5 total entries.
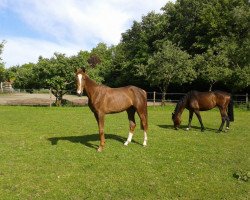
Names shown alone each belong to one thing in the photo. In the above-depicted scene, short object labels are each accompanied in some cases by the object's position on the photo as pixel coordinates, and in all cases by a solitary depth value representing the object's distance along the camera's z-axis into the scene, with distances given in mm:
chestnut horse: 9711
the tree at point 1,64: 33188
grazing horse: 14514
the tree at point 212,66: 31272
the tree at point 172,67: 32906
